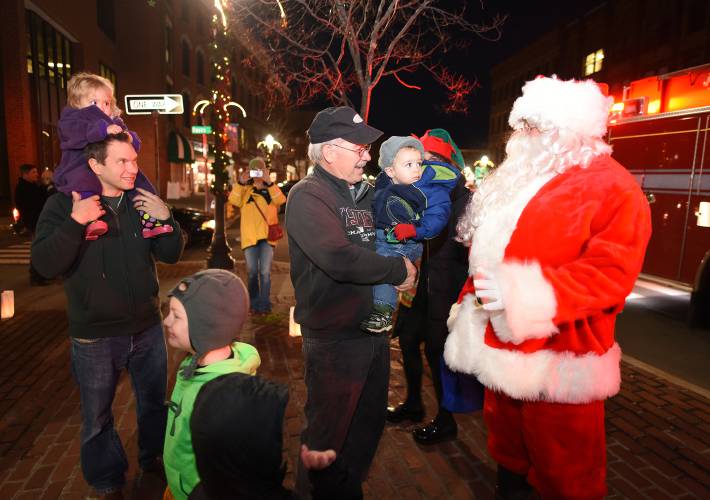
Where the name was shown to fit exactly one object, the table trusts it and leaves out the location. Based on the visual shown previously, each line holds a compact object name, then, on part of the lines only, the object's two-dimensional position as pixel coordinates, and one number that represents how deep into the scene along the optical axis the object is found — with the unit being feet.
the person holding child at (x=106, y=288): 8.19
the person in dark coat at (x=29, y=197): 26.27
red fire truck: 19.95
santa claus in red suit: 6.25
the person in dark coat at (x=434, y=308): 11.05
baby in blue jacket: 8.49
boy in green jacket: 6.10
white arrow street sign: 22.33
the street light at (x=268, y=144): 93.49
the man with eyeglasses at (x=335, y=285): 7.59
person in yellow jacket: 21.36
